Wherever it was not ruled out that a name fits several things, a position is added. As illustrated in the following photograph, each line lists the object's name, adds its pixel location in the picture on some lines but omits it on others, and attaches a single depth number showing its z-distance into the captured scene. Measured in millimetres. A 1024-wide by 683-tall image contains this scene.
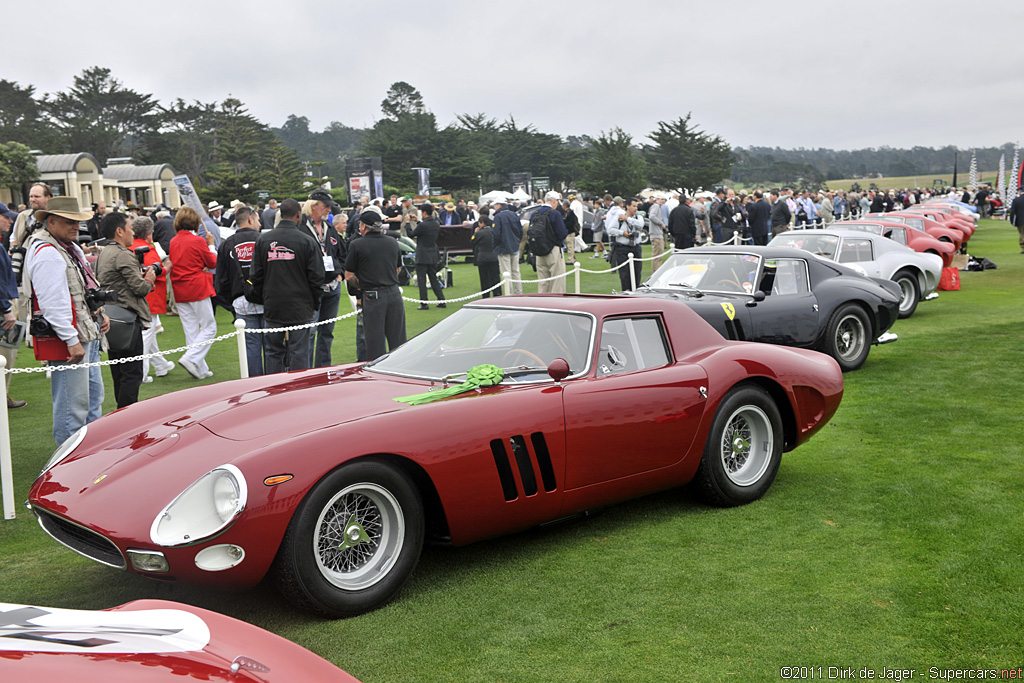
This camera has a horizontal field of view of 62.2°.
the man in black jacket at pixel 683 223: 18938
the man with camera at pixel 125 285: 7184
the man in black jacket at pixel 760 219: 20766
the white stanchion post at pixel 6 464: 5188
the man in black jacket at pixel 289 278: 8016
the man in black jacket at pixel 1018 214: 23688
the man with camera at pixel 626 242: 16438
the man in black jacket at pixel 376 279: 9234
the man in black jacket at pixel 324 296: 9430
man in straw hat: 6031
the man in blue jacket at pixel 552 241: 15305
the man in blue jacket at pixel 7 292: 6652
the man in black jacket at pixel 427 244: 15508
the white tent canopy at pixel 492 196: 37425
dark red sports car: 3527
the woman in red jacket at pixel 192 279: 9789
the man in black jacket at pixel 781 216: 21031
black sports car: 9234
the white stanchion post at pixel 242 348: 7116
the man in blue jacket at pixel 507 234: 15992
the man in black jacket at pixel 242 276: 9062
